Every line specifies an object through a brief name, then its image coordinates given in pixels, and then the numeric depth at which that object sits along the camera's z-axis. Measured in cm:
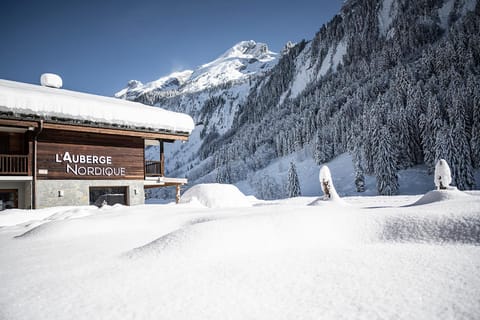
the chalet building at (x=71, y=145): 1347
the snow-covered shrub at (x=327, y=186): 1050
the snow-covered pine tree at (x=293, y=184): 3400
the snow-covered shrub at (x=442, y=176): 945
